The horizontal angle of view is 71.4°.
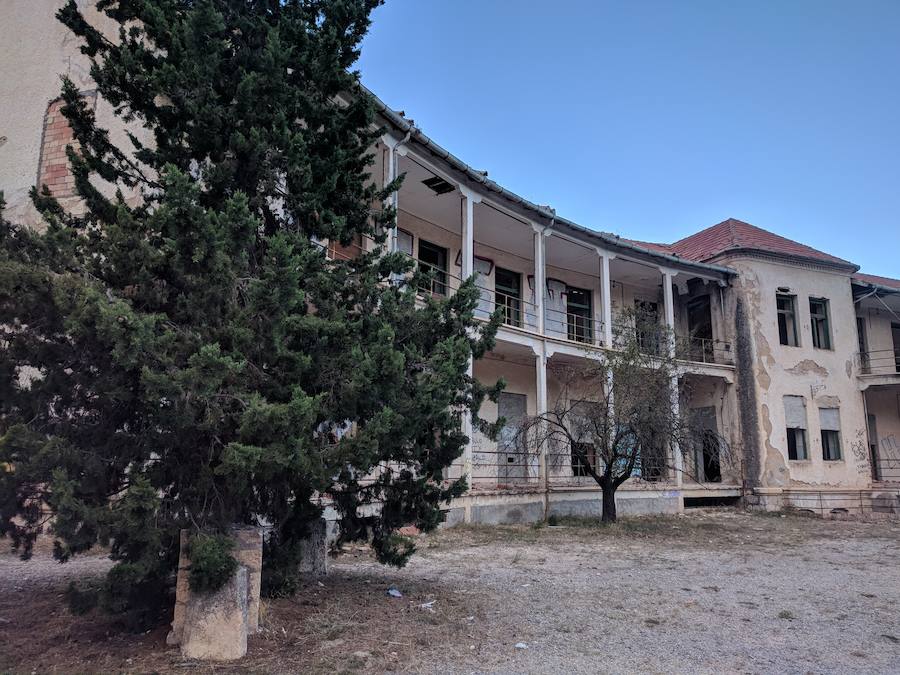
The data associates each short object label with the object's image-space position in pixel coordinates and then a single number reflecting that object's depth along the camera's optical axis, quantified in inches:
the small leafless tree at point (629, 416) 473.4
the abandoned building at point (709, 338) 579.8
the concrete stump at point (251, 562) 173.2
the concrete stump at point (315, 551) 245.3
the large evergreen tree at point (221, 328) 147.4
